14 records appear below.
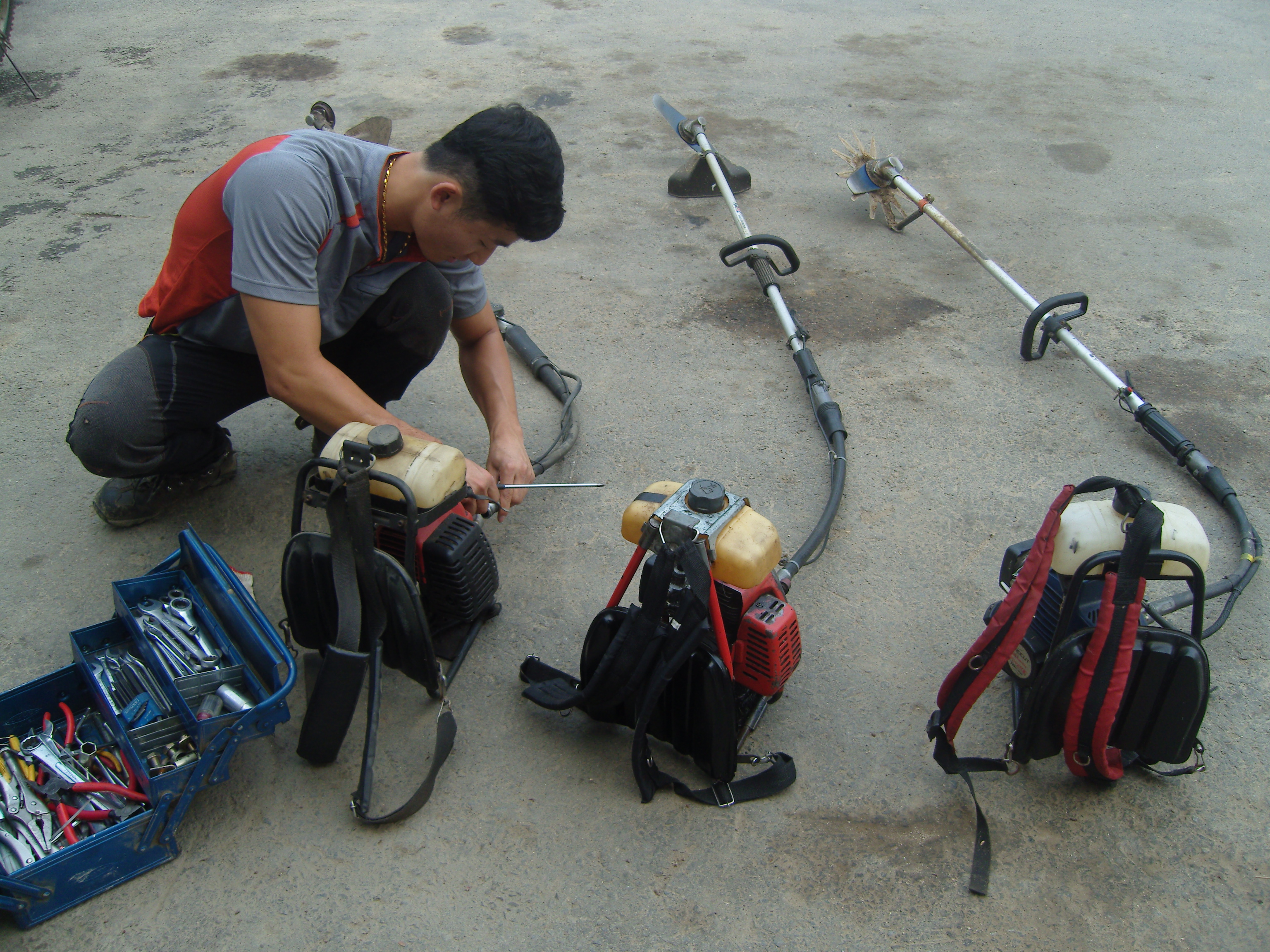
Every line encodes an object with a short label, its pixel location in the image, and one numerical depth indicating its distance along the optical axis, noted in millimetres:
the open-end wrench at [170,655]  1791
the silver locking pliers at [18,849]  1499
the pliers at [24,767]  1614
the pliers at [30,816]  1536
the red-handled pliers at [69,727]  1696
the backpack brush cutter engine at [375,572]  1653
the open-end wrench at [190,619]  1873
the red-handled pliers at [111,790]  1551
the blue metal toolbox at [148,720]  1517
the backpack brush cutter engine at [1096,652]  1560
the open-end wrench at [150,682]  1760
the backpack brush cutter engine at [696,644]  1589
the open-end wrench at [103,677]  1761
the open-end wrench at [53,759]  1614
